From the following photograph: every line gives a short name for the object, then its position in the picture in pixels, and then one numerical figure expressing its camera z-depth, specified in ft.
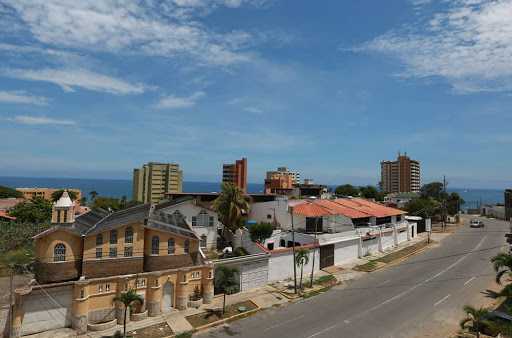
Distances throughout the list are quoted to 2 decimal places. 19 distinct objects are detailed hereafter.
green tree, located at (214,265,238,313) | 82.58
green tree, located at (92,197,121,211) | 258.80
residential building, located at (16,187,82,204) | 453.25
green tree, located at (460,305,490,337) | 60.18
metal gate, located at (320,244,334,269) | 116.16
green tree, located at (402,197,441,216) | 211.33
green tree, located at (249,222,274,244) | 122.83
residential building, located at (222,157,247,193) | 374.63
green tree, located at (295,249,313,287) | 98.48
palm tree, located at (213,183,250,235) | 137.28
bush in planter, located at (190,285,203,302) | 85.81
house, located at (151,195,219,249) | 126.74
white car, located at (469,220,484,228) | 220.41
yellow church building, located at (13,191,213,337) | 69.77
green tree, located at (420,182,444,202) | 289.12
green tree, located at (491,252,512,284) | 74.49
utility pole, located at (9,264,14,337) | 62.40
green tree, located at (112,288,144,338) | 69.10
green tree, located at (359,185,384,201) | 356.18
